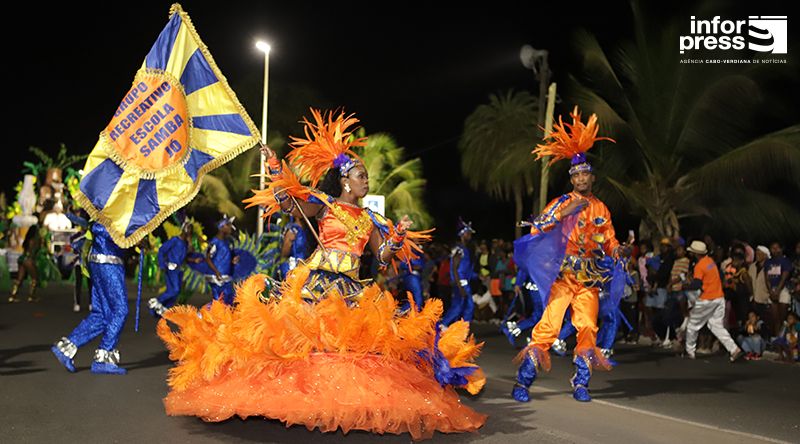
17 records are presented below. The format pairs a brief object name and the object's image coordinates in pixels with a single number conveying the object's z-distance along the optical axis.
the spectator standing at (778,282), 11.77
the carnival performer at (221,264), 12.52
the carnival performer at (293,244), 11.76
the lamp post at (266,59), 23.39
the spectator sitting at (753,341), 11.95
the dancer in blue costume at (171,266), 13.41
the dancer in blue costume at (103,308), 7.94
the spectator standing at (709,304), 11.74
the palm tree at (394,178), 32.22
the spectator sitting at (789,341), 11.39
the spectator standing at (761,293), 12.06
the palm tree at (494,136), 31.69
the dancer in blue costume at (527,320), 10.20
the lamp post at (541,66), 17.36
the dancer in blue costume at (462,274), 14.07
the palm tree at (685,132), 16.56
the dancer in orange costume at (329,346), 5.03
